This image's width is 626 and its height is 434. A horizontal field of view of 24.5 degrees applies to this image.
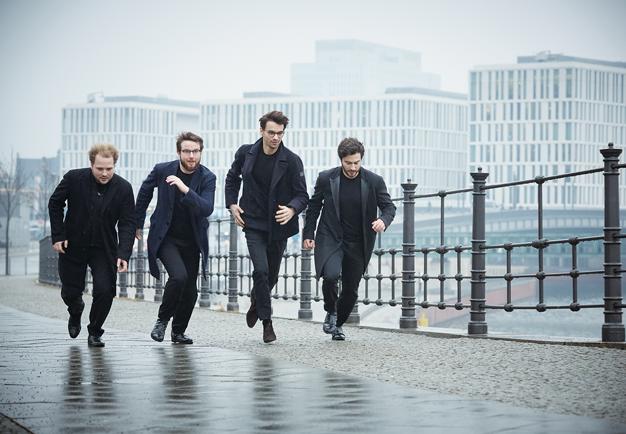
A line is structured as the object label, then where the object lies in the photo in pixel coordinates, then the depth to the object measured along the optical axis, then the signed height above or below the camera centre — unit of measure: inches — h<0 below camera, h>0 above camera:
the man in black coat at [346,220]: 461.1 +7.5
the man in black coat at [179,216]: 435.5 +8.1
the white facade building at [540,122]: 6747.1 +583.7
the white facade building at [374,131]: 7145.7 +577.4
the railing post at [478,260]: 503.5 -5.7
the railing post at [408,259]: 560.0 -6.0
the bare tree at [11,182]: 3182.6 +140.4
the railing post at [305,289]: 653.3 -21.0
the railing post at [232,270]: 776.3 -14.7
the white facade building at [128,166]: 7775.6 +412.1
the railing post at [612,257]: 428.1 -3.7
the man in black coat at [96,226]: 429.4 +4.8
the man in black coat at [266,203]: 449.4 +12.5
